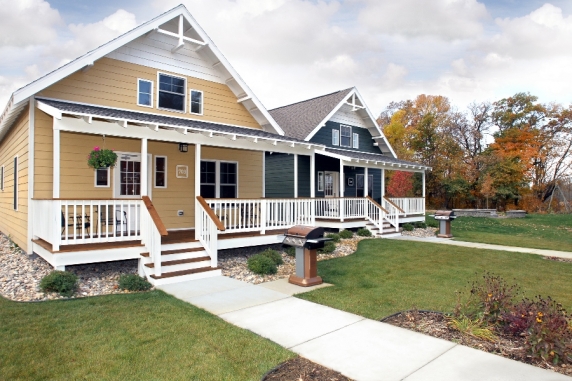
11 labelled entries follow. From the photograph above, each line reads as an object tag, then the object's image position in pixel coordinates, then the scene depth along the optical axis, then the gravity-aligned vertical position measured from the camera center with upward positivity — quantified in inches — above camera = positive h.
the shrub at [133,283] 271.7 -68.1
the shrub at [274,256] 358.6 -63.1
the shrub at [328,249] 427.2 -66.1
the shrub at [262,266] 327.0 -65.9
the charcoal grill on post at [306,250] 287.9 -46.4
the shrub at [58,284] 253.6 -64.0
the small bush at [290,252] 405.7 -66.0
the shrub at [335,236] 514.5 -62.7
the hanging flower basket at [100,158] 304.3 +27.7
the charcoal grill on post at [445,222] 590.9 -47.5
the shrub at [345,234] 539.8 -61.4
